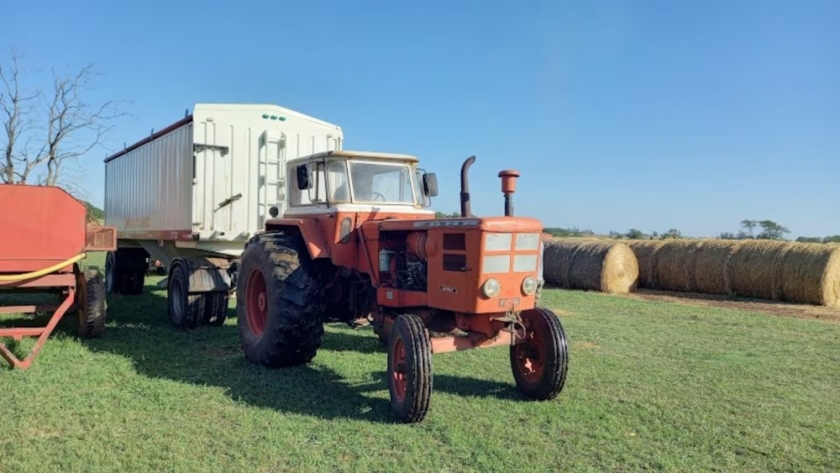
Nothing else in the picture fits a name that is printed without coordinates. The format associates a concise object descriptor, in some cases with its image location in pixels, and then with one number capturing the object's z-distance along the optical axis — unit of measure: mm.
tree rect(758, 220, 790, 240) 38938
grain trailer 9273
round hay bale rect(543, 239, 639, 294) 16625
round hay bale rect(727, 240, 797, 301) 15016
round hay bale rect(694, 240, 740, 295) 16031
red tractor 5180
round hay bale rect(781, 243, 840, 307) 14172
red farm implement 7195
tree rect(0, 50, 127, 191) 19016
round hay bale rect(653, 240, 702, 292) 16859
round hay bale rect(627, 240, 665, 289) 17906
